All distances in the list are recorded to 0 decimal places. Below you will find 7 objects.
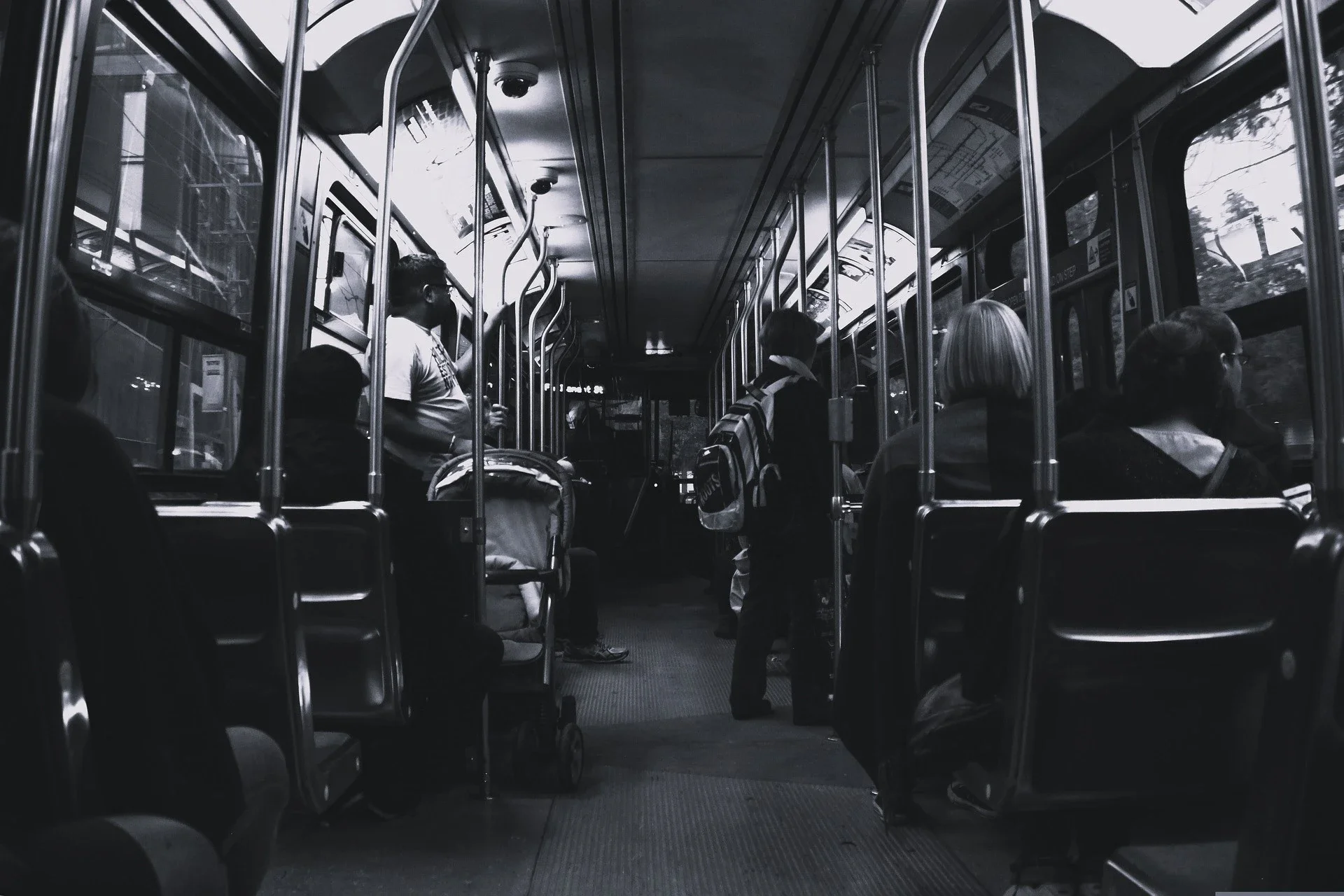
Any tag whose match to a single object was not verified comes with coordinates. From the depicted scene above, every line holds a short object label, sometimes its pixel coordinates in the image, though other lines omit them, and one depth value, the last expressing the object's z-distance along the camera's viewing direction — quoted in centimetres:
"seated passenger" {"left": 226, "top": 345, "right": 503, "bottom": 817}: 275
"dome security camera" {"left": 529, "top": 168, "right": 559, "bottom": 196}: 578
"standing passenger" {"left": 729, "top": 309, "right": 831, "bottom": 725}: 418
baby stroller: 334
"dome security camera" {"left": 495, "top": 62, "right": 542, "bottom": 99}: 428
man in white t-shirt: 371
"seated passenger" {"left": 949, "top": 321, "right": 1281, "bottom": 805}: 184
